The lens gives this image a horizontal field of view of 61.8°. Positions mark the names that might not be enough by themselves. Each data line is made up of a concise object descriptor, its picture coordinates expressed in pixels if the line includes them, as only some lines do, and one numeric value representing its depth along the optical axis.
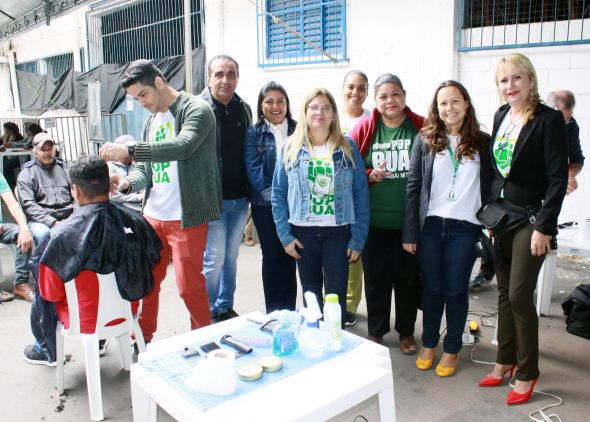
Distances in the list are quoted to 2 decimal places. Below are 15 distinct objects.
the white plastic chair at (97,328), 2.12
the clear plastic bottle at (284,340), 1.58
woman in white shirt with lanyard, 2.28
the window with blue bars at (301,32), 5.49
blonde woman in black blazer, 1.99
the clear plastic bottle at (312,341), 1.58
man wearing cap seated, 3.63
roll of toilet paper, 1.35
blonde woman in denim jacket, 2.38
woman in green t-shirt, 2.51
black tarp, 7.26
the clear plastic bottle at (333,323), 1.60
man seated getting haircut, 2.08
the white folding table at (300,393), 1.28
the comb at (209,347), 1.61
